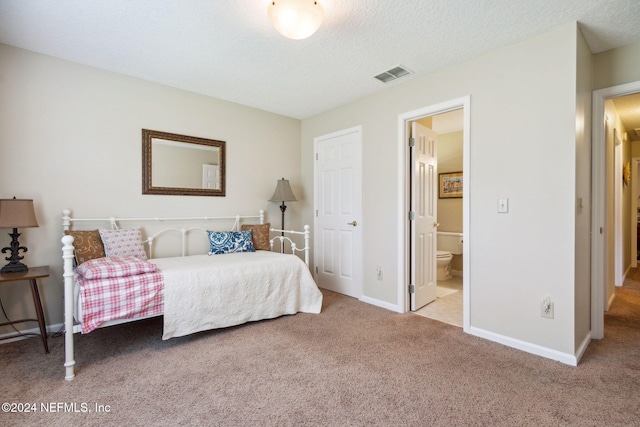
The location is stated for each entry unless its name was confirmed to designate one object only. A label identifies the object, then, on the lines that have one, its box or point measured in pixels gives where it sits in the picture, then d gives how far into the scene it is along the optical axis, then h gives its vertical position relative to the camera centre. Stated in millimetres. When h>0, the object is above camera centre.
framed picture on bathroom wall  4836 +390
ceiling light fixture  1731 +1091
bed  2064 -497
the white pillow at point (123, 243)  2635 -278
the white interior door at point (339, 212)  3562 -23
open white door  3129 -67
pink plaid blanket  1999 -587
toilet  4273 -597
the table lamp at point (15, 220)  2131 -66
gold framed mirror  3053 +475
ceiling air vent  2760 +1236
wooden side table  2078 -450
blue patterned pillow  3229 -333
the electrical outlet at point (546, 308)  2158 -679
